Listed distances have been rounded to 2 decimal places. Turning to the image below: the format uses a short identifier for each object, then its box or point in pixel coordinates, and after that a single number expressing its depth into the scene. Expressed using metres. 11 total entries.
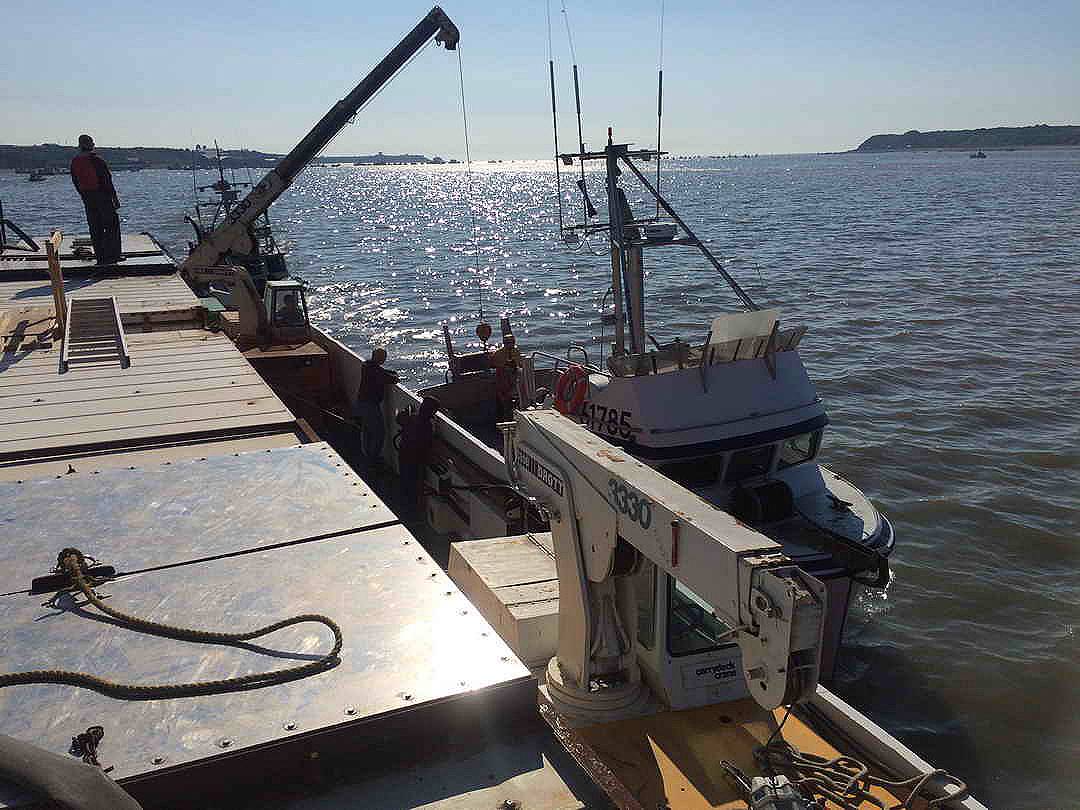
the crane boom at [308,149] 19.84
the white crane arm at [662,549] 3.62
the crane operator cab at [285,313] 16.27
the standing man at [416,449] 12.52
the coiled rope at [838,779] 5.46
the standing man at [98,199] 17.88
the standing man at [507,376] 15.00
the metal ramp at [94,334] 10.19
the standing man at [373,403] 13.64
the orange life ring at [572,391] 11.40
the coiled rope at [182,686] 3.18
